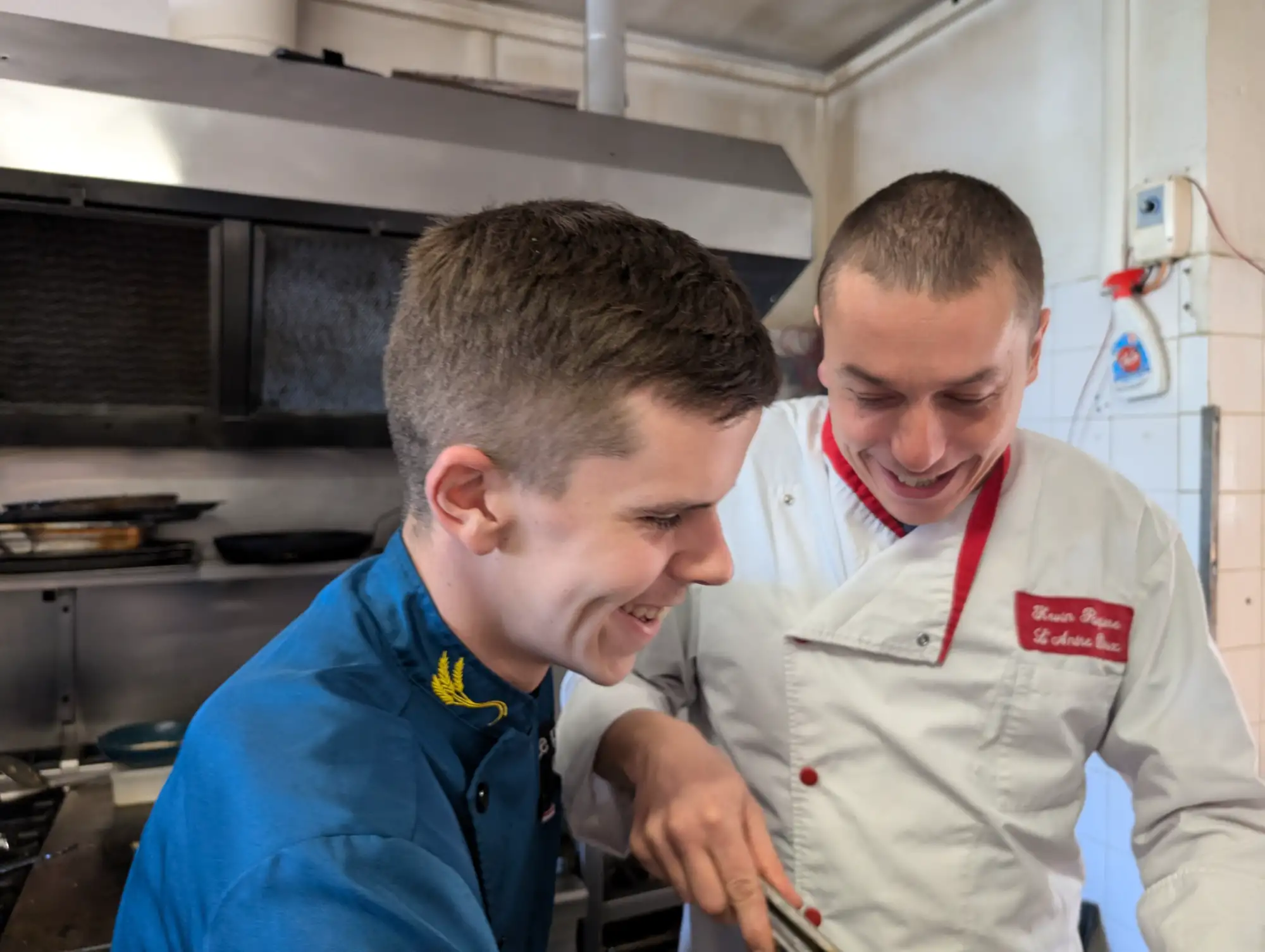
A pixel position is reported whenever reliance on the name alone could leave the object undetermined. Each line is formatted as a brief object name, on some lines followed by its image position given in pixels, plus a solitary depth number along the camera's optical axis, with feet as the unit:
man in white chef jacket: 2.39
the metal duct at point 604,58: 5.52
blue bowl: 4.96
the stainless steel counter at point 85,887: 3.72
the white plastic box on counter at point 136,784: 4.93
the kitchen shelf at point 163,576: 4.90
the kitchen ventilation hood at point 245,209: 4.20
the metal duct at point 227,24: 4.91
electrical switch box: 4.61
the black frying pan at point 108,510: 4.91
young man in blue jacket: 1.55
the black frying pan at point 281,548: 5.40
